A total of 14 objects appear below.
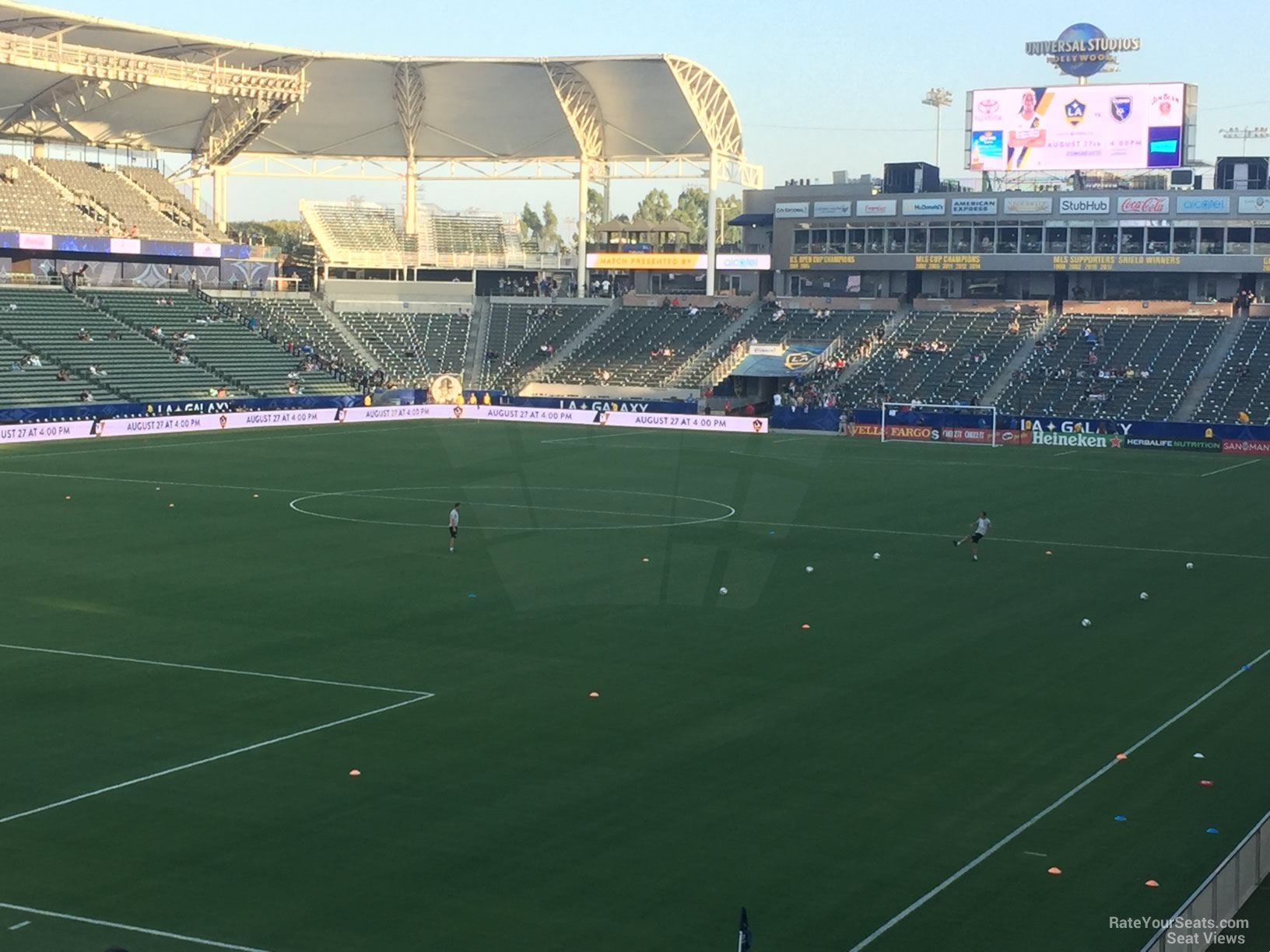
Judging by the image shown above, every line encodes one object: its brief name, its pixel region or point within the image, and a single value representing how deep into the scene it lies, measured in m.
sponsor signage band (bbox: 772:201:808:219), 104.81
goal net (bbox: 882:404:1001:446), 81.50
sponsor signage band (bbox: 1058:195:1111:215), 94.94
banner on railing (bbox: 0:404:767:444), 72.06
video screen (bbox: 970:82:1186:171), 92.75
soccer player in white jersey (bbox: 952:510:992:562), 41.91
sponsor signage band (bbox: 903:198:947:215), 99.50
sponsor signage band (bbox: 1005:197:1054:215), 96.56
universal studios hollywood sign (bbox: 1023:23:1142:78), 97.31
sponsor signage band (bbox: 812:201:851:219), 102.81
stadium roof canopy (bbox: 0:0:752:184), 89.50
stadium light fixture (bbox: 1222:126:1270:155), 101.44
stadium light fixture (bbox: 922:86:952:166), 113.88
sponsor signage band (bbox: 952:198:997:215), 98.19
